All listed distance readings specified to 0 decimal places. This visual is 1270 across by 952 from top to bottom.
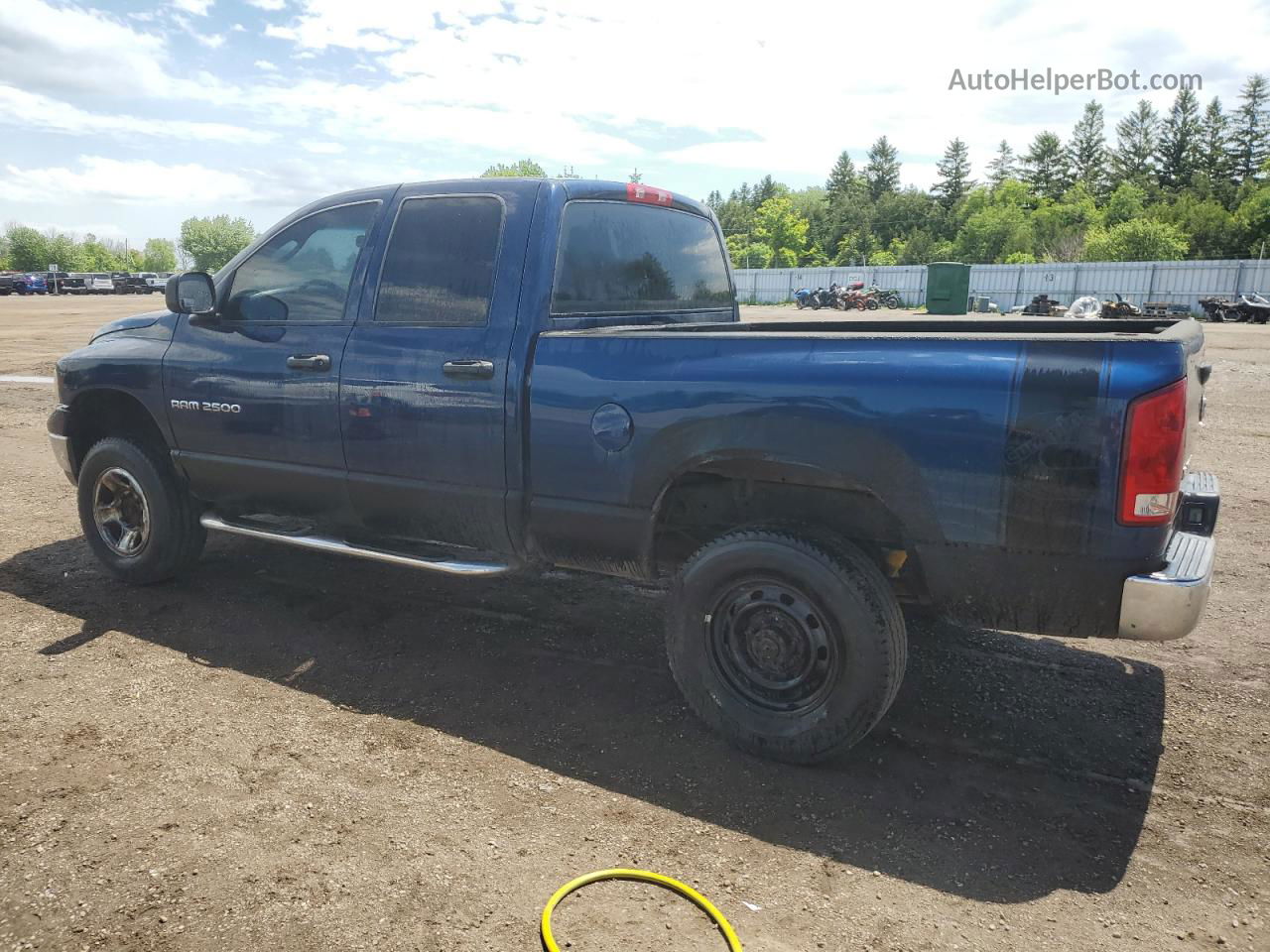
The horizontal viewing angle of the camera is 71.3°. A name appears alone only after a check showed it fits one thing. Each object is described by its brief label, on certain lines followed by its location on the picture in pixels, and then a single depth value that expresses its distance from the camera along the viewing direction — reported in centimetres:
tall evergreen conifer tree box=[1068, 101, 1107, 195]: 10707
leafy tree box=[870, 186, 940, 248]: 11562
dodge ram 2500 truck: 278
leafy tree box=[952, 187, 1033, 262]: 9375
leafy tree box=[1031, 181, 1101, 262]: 8519
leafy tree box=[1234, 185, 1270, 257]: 7125
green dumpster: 3841
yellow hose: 238
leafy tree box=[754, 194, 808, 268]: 12900
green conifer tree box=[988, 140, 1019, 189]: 12475
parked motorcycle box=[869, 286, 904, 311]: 4960
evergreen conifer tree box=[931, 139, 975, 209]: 11925
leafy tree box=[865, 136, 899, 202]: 13212
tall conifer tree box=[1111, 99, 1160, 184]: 9919
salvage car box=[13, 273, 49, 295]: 6147
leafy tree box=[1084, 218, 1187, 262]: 6600
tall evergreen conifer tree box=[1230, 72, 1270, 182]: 9138
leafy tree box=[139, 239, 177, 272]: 17238
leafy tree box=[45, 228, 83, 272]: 13100
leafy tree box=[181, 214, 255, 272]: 15973
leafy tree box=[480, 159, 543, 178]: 11969
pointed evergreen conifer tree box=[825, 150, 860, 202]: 13600
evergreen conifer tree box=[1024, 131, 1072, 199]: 11250
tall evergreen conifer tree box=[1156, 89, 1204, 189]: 9469
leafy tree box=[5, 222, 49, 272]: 12375
